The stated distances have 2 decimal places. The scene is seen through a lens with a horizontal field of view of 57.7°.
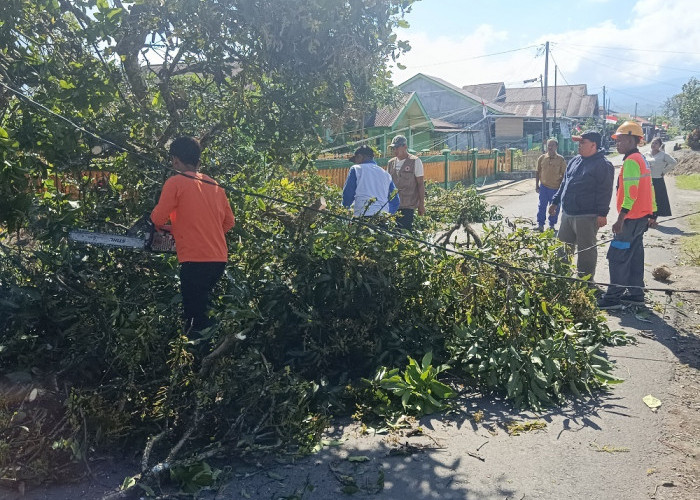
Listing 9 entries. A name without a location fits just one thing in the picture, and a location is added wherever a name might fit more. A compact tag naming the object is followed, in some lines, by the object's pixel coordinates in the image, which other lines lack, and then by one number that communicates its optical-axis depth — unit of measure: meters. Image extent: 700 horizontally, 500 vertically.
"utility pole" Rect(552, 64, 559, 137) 51.75
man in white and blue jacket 6.84
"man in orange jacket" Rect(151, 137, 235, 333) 4.35
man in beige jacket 7.84
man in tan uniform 11.64
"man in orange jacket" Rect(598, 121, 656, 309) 6.82
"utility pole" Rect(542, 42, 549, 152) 43.62
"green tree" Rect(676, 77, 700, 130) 55.56
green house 32.73
